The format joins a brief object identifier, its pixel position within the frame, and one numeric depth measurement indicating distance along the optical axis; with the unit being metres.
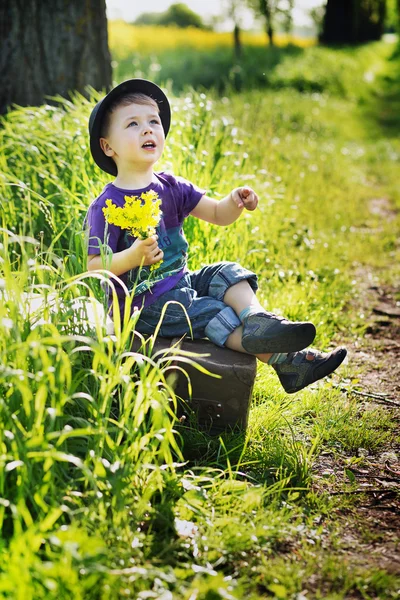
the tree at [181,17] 42.81
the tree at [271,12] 20.55
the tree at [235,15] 17.78
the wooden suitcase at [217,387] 2.70
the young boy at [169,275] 2.77
